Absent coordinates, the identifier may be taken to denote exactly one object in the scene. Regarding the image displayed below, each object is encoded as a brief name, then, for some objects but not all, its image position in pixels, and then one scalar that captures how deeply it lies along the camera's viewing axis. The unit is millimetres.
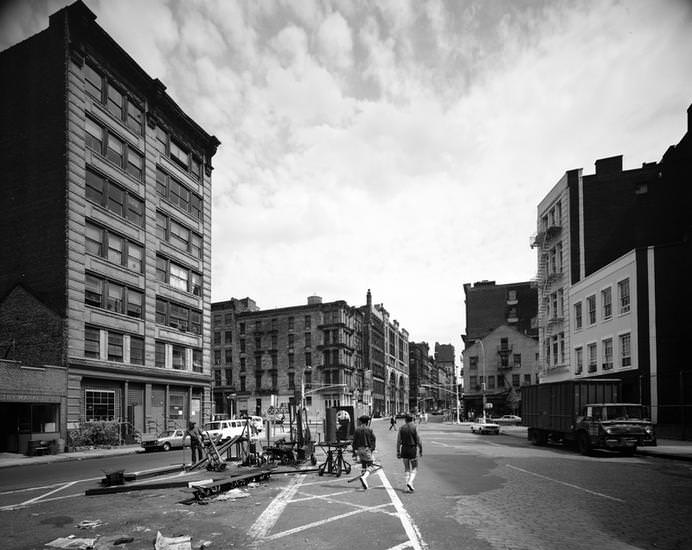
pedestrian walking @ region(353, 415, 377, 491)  13836
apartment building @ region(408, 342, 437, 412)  148875
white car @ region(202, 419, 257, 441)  34312
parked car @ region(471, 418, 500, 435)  42656
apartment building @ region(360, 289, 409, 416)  101188
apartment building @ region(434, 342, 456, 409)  172188
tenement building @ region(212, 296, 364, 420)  83812
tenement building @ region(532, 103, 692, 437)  31391
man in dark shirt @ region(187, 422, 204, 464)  17619
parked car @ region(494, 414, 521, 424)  65188
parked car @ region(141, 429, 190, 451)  30141
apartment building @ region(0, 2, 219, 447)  31125
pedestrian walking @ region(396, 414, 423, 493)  12742
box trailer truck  21797
